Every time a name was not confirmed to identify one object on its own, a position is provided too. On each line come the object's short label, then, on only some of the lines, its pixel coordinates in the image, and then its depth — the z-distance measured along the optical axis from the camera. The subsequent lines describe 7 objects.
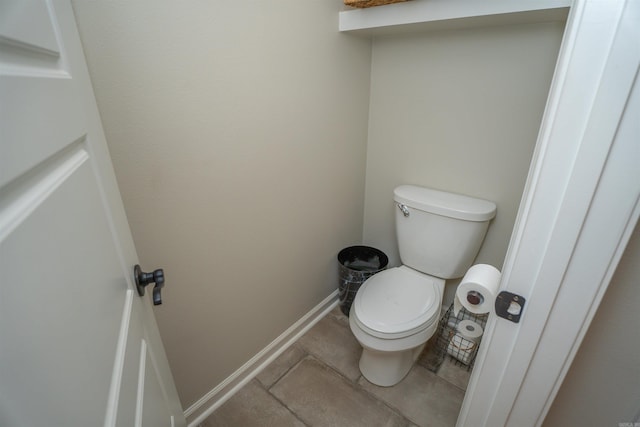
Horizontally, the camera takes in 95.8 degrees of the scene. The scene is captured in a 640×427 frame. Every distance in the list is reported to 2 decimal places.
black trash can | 1.75
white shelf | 1.05
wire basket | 1.50
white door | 0.24
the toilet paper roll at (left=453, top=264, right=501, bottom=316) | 0.77
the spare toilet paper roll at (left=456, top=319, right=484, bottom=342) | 1.21
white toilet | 1.28
